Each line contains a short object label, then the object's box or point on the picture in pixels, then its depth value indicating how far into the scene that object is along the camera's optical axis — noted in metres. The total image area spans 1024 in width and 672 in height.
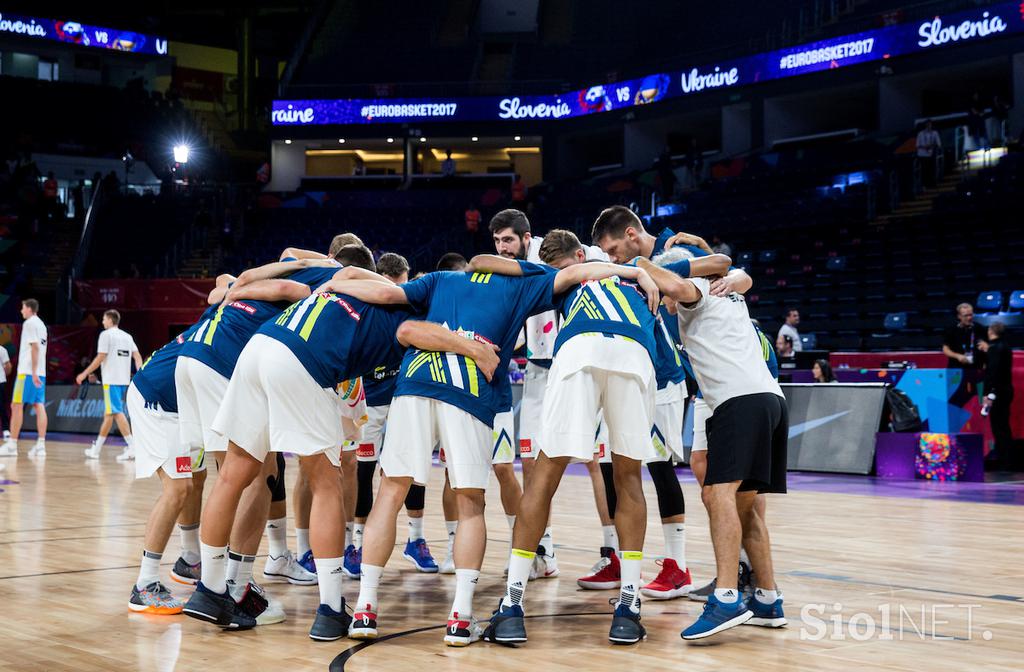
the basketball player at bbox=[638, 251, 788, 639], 5.11
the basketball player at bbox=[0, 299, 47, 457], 15.59
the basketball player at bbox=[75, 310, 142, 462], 15.64
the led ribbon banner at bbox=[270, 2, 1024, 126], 25.50
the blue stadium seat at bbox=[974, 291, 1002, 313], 18.00
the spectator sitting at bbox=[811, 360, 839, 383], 13.90
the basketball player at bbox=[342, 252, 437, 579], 7.16
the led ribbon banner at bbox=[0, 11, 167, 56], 40.50
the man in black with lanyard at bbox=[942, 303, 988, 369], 13.73
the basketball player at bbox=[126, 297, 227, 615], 5.75
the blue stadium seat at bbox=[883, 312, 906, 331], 19.27
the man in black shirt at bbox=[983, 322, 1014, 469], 13.08
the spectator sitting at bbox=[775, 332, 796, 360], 16.16
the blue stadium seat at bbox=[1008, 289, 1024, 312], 17.81
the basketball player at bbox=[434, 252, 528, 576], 6.57
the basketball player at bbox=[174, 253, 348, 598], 5.63
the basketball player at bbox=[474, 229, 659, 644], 5.12
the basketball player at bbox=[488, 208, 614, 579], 6.80
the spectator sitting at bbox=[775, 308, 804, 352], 16.53
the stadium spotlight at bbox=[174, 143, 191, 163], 36.06
